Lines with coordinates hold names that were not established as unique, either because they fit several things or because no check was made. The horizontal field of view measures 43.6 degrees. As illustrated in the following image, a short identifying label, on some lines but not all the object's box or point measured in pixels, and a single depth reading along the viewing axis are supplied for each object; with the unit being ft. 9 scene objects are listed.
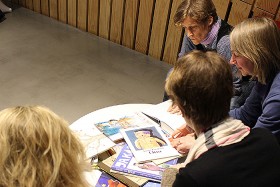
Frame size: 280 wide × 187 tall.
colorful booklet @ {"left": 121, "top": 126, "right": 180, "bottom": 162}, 5.65
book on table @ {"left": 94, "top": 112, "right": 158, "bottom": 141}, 6.13
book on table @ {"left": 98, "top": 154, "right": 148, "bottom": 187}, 5.21
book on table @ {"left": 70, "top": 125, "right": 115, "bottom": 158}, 5.72
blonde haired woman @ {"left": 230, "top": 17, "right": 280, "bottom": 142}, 6.22
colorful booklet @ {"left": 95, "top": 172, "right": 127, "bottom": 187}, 5.27
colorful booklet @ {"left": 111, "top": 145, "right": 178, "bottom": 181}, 5.33
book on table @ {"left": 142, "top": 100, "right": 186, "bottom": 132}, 6.64
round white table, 6.57
